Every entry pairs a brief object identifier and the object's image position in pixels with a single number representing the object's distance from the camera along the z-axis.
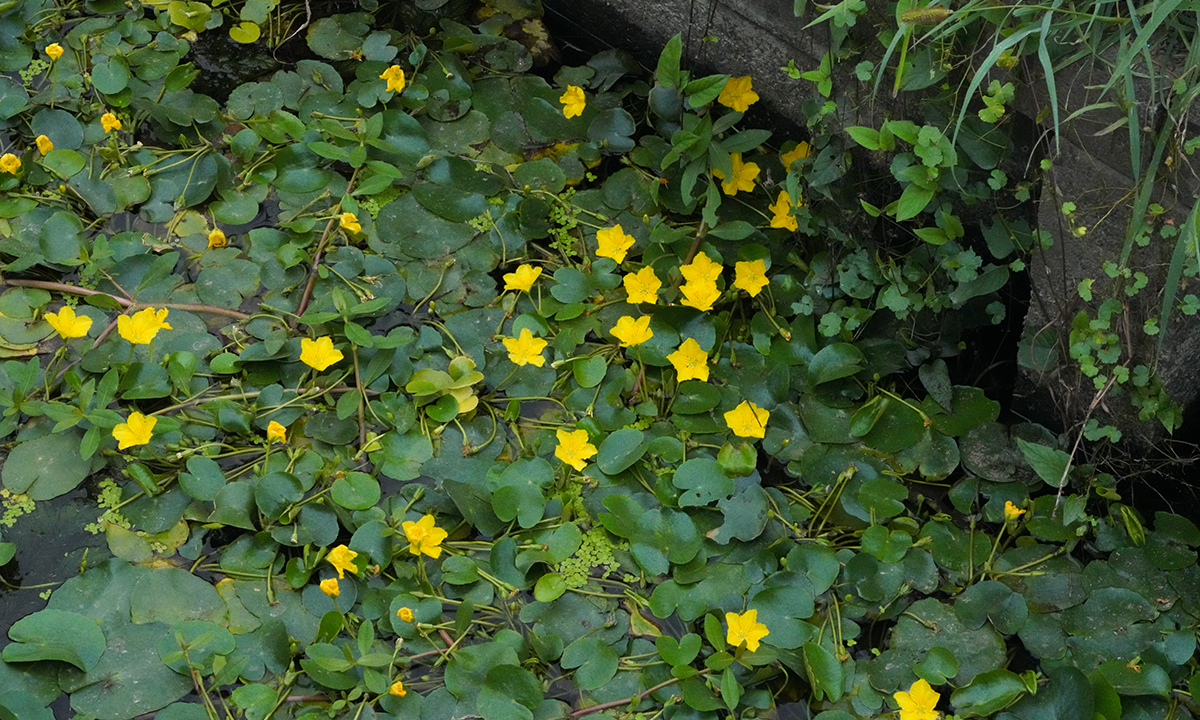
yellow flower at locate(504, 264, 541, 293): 2.48
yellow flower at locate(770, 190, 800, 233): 2.54
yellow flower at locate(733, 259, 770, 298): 2.43
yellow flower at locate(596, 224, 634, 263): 2.54
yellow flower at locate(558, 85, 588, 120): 2.82
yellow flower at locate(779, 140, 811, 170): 2.62
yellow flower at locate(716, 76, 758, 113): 2.61
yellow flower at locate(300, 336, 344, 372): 2.29
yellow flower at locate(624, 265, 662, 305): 2.46
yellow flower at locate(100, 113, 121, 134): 2.69
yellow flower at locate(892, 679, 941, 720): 1.84
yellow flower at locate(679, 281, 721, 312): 2.41
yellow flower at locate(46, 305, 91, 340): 2.25
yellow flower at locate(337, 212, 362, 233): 2.53
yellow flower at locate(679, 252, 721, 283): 2.45
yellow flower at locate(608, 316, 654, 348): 2.35
